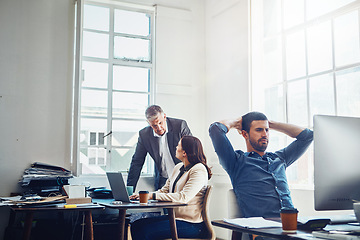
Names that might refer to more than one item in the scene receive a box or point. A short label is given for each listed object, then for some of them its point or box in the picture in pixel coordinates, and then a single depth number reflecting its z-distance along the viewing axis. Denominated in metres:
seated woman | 3.22
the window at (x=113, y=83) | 5.15
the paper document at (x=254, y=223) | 1.88
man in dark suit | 4.80
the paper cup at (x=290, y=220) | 1.76
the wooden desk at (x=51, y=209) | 2.94
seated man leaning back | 3.03
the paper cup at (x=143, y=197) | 3.12
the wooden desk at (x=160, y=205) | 3.02
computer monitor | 1.88
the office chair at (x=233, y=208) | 2.90
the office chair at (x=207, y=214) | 3.26
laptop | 3.26
